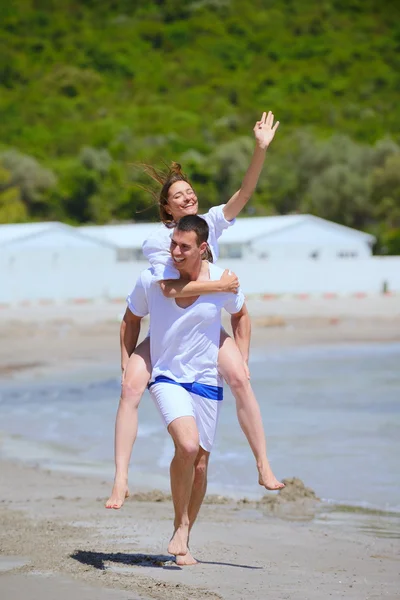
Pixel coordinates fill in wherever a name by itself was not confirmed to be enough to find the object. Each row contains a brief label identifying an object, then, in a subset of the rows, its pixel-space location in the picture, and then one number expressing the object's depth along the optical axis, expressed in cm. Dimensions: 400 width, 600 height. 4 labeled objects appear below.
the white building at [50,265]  7331
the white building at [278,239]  8662
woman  1026
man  1017
